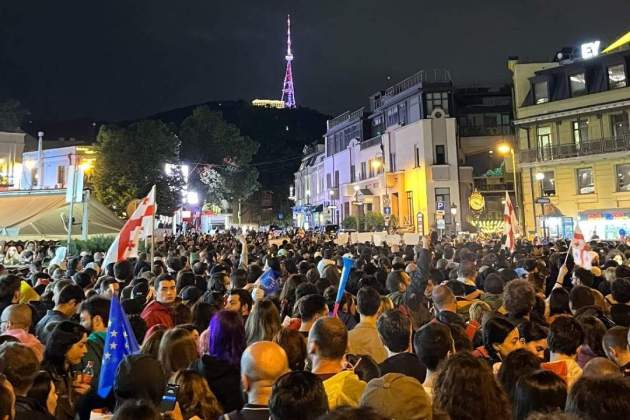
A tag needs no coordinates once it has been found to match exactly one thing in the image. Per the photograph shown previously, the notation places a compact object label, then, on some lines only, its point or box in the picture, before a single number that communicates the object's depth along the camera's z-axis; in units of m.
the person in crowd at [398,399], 2.87
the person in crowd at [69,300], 6.80
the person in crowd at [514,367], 3.74
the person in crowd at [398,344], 4.55
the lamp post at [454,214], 42.53
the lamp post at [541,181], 37.06
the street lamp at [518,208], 39.72
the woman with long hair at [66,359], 4.35
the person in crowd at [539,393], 3.17
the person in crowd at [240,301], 7.13
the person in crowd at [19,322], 5.34
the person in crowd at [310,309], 5.82
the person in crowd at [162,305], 6.56
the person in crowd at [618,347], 4.51
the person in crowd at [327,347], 4.10
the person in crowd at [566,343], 4.47
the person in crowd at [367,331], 5.49
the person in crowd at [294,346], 4.59
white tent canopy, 19.97
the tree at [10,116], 52.56
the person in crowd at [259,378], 3.40
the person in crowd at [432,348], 4.03
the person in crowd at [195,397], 3.68
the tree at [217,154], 52.97
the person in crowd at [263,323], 5.30
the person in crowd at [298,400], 2.83
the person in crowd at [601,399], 2.73
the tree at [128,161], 42.91
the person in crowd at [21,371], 3.48
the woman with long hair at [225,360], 4.38
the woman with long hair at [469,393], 3.13
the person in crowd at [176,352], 4.19
